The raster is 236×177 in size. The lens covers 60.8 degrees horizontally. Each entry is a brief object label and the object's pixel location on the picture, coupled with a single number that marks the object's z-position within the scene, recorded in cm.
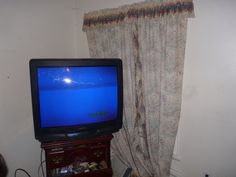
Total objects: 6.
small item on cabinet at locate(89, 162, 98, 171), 165
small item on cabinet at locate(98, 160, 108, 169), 170
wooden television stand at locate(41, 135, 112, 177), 157
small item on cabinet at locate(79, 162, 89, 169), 166
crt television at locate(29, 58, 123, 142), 146
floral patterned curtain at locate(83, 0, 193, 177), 160
